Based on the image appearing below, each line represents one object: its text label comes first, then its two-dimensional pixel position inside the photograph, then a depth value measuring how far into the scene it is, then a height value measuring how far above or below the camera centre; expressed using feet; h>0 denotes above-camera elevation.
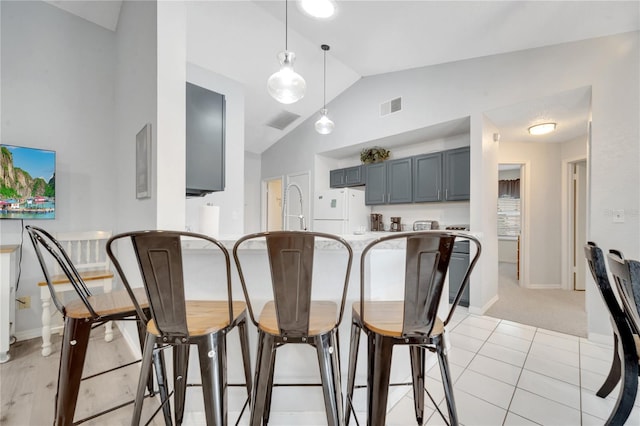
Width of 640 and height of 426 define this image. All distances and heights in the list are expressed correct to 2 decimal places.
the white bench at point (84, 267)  7.40 -1.82
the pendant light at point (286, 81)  6.51 +3.16
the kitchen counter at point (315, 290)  4.91 -1.48
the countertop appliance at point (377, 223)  16.21 -0.66
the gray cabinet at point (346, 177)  16.47 +2.23
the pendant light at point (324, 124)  11.77 +3.85
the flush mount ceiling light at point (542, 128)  11.30 +3.61
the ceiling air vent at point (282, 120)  16.85 +5.94
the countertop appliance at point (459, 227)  12.82 -0.71
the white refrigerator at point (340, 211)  15.16 +0.06
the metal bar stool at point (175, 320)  3.19 -1.51
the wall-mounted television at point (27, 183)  8.10 +0.88
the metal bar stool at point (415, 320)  3.20 -1.49
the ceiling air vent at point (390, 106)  13.26 +5.32
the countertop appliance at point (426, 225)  13.37 -0.63
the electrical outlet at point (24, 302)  8.35 -2.83
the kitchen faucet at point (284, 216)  6.40 -0.11
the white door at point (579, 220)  13.82 -0.38
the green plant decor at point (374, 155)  15.38 +3.32
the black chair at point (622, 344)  4.54 -2.26
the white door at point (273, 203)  21.44 +0.66
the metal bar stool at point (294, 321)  3.12 -1.48
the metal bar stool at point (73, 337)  4.04 -1.92
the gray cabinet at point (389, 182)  14.08 +1.65
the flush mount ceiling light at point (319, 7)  5.95 +4.59
